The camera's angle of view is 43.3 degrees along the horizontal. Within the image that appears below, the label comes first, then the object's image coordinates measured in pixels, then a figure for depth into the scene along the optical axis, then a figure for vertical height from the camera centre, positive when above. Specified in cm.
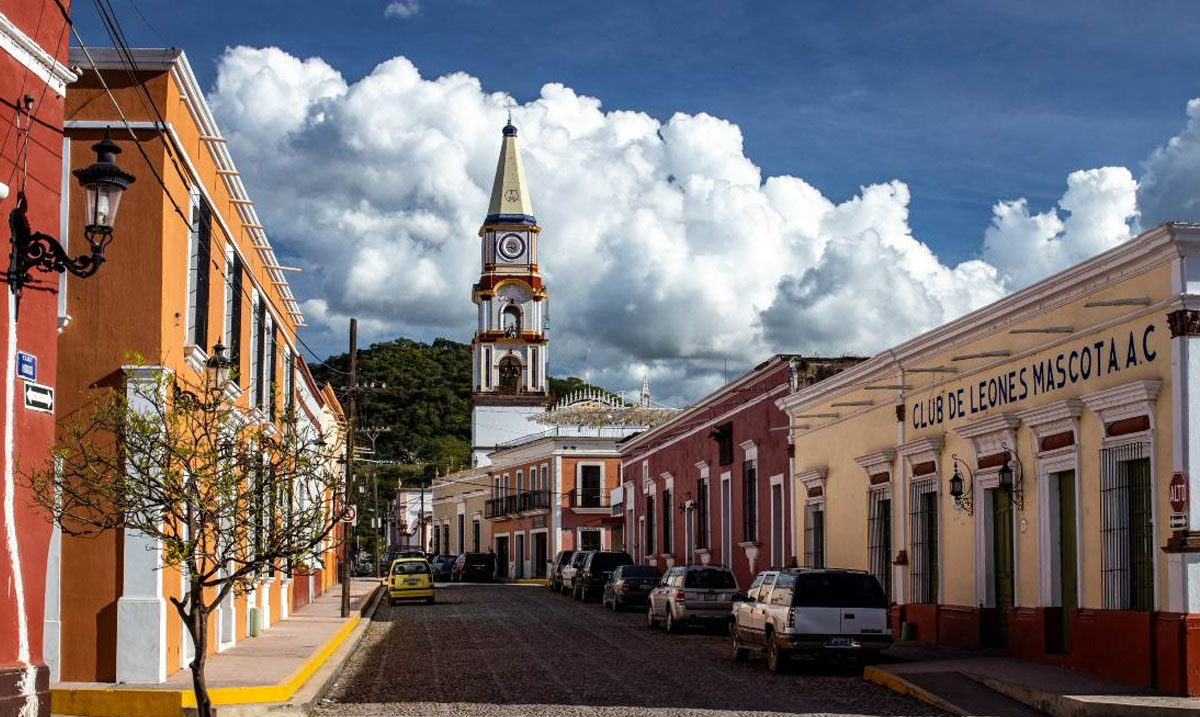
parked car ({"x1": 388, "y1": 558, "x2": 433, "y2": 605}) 4353 -234
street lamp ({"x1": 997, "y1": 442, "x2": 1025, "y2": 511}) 2122 +23
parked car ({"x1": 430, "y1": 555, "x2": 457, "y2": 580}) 6950 -311
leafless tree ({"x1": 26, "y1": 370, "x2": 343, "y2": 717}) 1266 +13
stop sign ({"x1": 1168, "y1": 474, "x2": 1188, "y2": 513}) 1644 +4
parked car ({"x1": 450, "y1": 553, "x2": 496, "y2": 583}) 6719 -295
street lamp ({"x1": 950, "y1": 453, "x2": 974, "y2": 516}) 2306 +10
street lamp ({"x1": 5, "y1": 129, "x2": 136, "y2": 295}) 1141 +211
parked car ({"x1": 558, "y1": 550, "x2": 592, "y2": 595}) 4888 -232
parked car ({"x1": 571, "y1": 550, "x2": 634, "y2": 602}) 4569 -217
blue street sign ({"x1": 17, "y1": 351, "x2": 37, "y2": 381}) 1207 +108
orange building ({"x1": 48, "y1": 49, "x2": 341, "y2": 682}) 1708 +209
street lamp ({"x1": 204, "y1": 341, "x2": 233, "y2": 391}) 1839 +167
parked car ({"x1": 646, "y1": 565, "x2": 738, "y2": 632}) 2933 -188
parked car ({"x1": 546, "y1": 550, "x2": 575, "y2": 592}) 5309 -248
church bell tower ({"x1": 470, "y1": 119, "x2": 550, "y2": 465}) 8800 +1057
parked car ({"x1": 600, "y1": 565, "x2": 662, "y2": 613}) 3925 -221
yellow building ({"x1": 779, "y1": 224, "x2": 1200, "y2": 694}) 1677 +38
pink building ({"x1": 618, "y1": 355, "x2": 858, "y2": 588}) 3409 +56
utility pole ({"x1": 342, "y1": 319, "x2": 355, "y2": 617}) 3142 -146
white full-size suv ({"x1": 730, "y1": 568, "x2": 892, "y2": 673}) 2040 -159
